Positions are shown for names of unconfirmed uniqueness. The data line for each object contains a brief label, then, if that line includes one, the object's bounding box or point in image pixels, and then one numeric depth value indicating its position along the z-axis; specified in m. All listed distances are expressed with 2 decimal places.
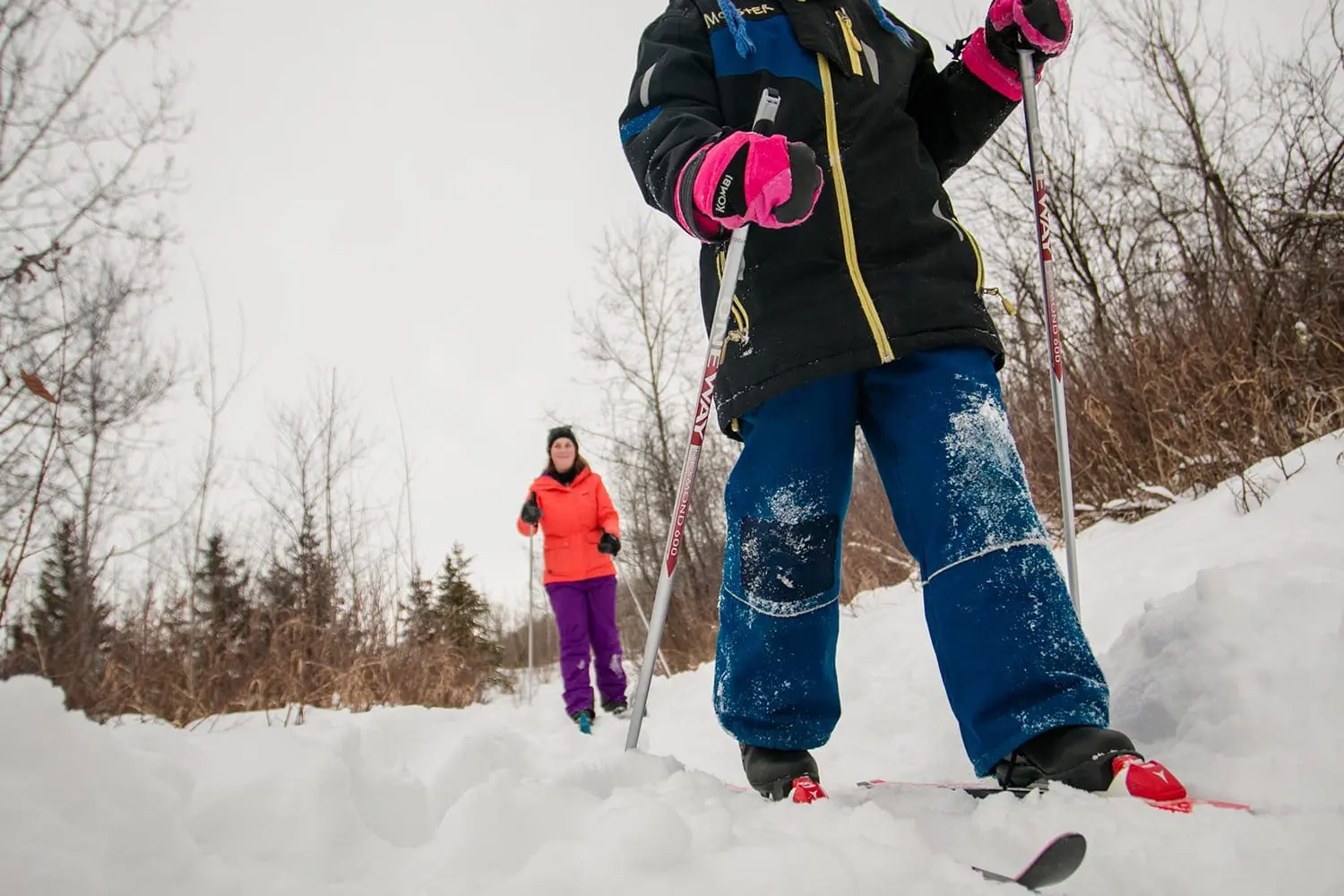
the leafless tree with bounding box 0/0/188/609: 3.29
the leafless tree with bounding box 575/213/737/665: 16.03
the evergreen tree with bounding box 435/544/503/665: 8.28
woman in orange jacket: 5.08
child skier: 1.28
